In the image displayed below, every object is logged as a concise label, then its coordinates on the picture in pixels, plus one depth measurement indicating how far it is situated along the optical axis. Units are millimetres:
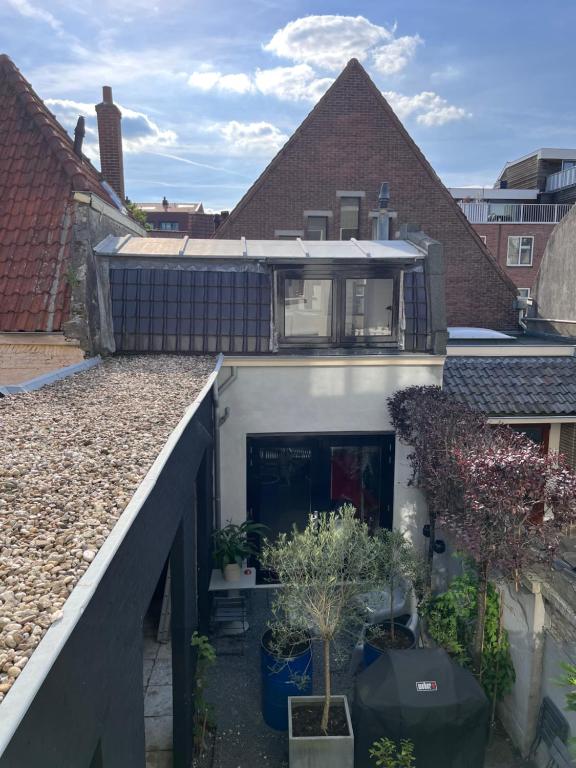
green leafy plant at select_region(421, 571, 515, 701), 6660
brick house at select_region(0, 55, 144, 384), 8570
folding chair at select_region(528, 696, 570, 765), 5685
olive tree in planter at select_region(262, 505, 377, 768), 5699
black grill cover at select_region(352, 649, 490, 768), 5449
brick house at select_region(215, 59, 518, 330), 19906
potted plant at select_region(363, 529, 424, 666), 7258
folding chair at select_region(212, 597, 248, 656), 8305
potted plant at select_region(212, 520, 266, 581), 8922
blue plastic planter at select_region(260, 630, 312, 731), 6535
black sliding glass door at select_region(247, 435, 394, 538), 9727
